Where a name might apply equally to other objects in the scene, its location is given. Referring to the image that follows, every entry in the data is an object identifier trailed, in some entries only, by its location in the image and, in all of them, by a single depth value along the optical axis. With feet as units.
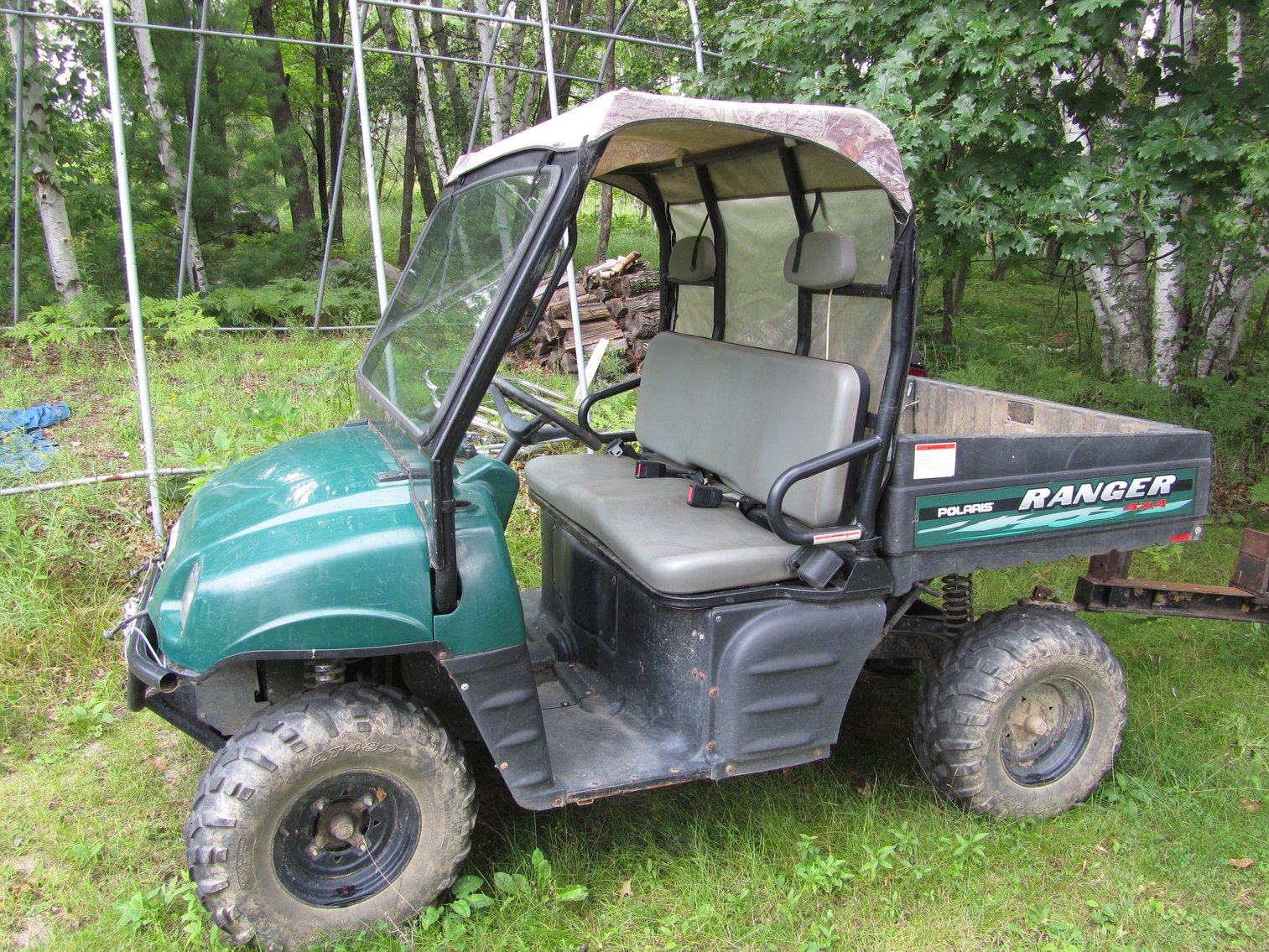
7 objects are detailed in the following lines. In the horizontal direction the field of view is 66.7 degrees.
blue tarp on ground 16.10
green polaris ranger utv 7.54
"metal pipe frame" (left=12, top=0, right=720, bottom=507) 14.83
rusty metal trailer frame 10.81
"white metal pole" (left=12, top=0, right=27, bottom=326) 24.21
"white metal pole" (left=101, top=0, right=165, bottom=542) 14.73
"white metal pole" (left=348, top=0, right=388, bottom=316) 17.94
